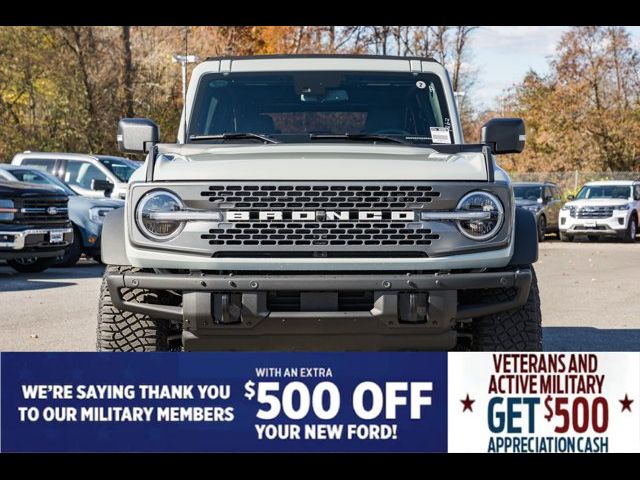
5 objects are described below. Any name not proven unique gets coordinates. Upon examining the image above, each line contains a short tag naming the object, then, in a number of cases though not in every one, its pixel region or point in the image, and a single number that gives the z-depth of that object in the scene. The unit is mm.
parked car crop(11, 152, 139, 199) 20544
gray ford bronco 5383
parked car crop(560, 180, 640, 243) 29688
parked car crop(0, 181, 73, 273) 15984
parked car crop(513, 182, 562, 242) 30922
